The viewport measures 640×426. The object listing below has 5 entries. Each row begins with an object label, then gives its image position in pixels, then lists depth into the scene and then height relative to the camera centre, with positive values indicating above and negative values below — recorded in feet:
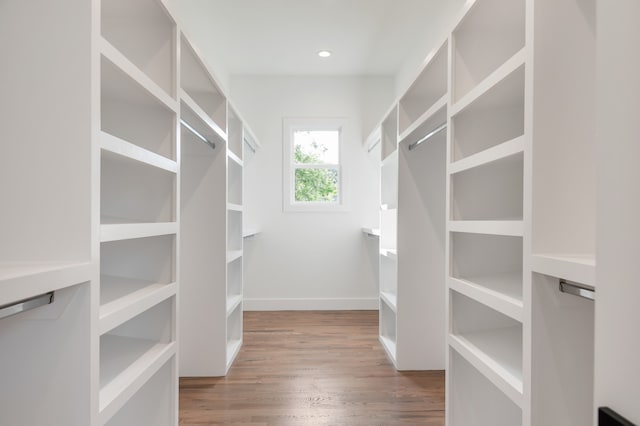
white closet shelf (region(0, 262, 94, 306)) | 2.21 -0.43
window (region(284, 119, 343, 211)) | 14.98 +1.78
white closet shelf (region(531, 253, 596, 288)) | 2.79 -0.40
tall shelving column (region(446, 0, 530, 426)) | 4.72 +0.04
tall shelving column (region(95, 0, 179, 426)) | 4.42 +0.04
